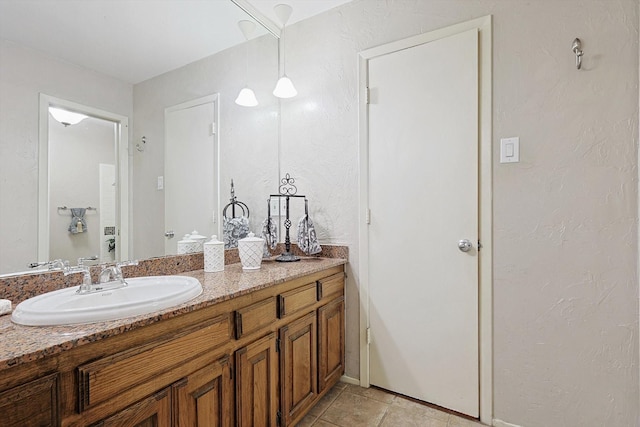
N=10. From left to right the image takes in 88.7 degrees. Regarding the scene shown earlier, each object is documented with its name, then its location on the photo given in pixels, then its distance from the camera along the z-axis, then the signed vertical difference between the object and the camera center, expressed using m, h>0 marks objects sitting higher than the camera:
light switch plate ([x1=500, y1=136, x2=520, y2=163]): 1.60 +0.31
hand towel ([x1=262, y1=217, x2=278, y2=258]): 2.19 -0.14
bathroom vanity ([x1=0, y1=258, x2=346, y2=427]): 0.74 -0.45
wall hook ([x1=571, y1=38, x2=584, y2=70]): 1.45 +0.72
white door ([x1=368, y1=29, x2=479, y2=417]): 1.73 -0.04
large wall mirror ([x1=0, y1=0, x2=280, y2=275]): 1.17 +0.31
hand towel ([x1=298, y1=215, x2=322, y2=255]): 2.10 -0.16
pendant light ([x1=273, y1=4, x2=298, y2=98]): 2.14 +0.86
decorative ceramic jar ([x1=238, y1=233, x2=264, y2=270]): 1.75 -0.20
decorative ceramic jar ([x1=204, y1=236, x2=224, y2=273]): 1.69 -0.22
